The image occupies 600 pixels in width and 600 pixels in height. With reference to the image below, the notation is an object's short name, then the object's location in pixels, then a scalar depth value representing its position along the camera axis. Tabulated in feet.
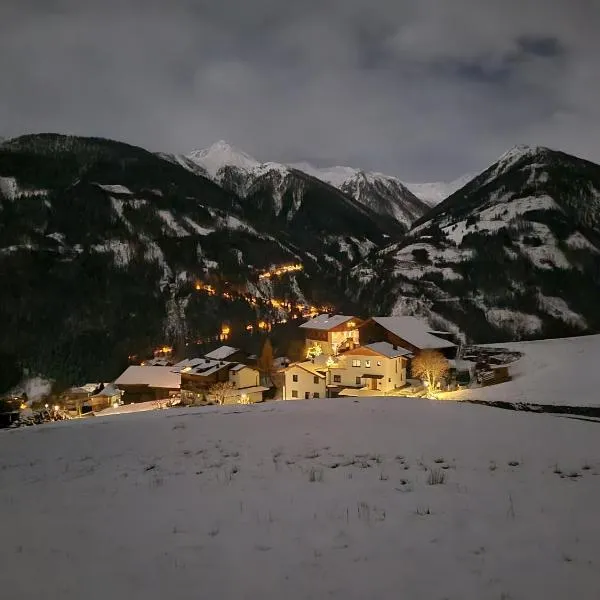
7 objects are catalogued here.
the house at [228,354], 239.09
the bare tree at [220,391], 170.86
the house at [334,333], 237.66
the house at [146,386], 224.94
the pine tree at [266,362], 235.61
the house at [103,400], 222.28
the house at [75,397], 210.79
